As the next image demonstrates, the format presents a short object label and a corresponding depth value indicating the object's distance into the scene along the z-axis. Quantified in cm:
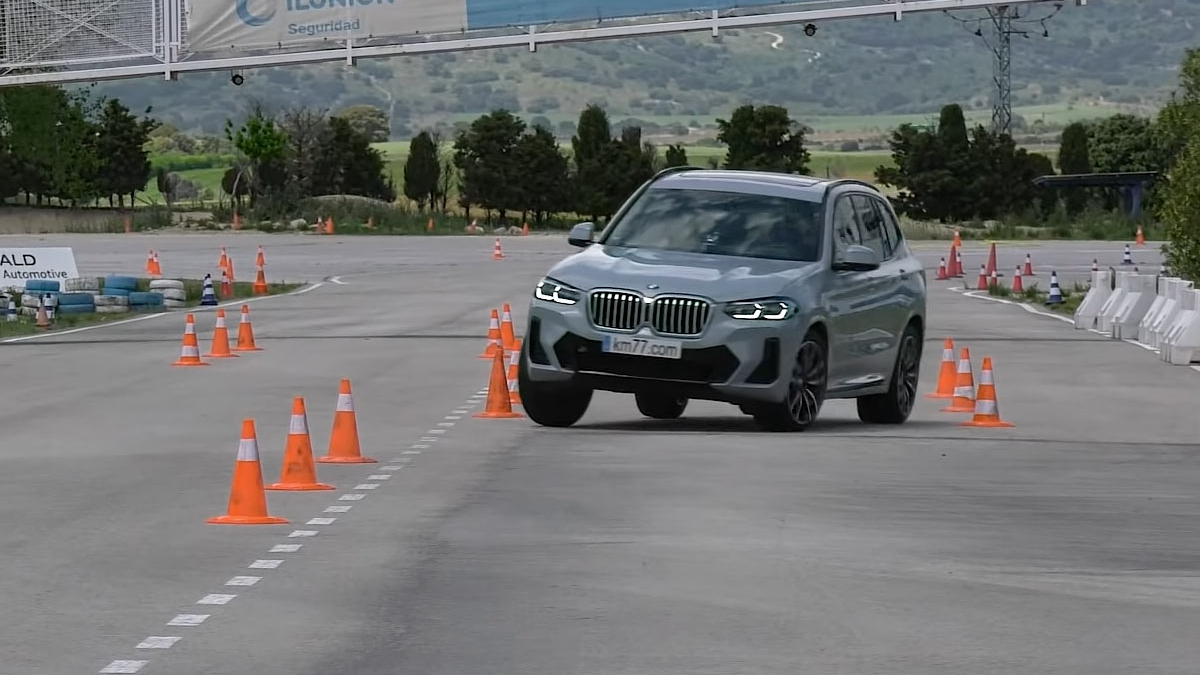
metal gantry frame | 4966
